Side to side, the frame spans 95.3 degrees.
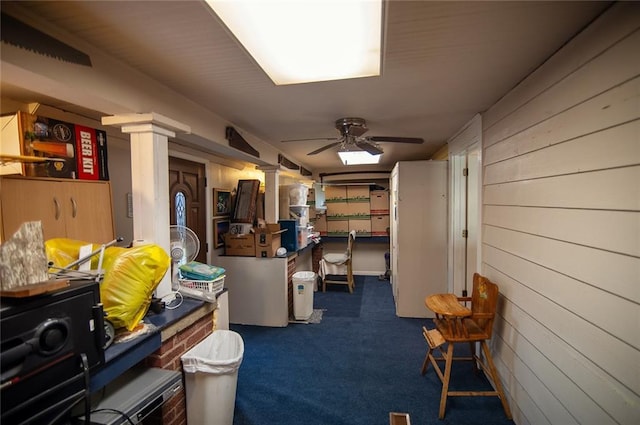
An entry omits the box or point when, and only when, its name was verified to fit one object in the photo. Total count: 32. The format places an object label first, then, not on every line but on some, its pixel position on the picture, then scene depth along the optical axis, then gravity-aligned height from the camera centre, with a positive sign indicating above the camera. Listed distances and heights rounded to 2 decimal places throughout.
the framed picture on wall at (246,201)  3.84 +0.04
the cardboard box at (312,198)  5.88 +0.10
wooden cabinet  1.47 +0.00
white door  3.10 -0.20
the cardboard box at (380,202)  5.86 +0.00
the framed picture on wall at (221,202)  3.61 +0.02
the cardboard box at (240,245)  3.56 -0.50
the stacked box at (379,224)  5.87 -0.45
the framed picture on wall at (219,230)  3.61 -0.34
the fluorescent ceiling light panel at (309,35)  1.16 +0.78
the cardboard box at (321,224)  6.02 -0.44
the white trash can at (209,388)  1.63 -1.05
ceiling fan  2.64 +0.65
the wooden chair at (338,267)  4.91 -1.11
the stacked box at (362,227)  5.88 -0.50
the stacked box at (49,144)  1.56 +0.35
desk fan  2.05 -0.32
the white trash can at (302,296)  3.56 -1.14
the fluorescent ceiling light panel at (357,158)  4.33 +0.73
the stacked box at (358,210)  5.89 -0.16
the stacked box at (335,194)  6.03 +0.18
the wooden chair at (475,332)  2.06 -0.97
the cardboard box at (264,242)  3.49 -0.46
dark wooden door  2.98 +0.09
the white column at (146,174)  1.76 +0.19
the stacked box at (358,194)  5.93 +0.17
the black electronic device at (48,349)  0.82 -0.45
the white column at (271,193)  4.03 +0.14
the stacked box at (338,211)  5.98 -0.17
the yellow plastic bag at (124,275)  1.33 -0.33
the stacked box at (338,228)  5.97 -0.52
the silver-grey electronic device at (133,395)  1.17 -0.86
